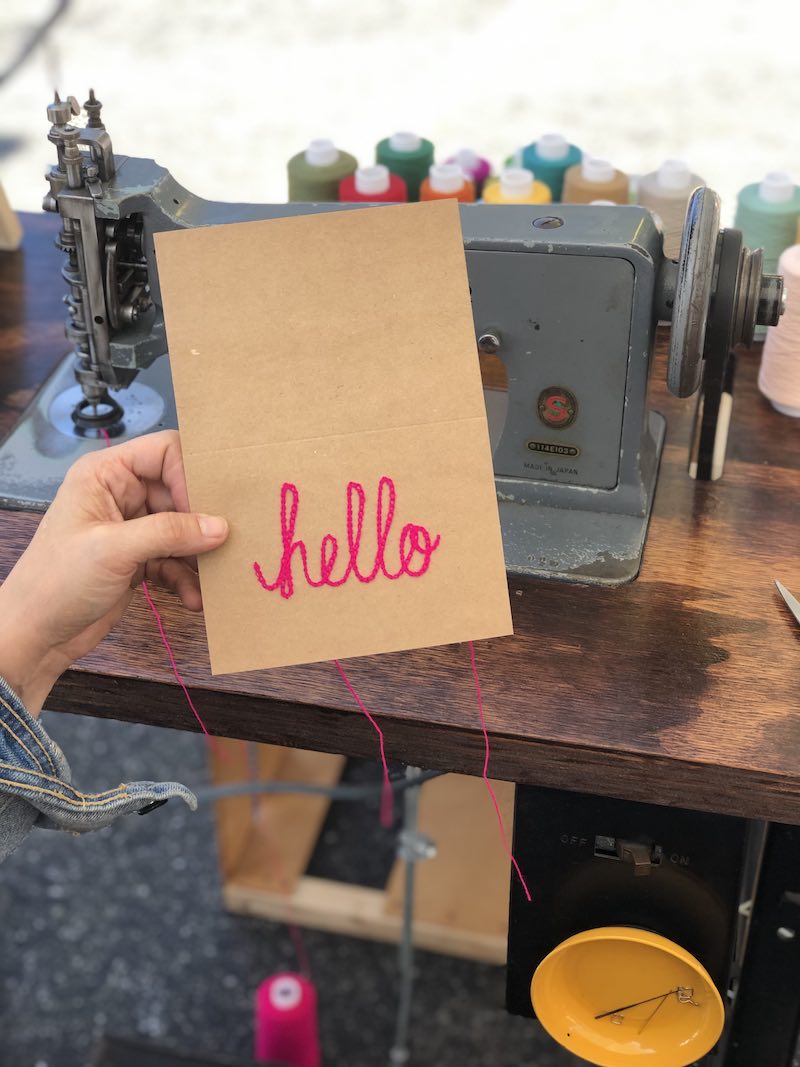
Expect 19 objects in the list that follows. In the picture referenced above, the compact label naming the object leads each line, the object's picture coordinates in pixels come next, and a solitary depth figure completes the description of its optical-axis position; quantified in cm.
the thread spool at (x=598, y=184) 157
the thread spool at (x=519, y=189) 152
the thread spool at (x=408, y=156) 165
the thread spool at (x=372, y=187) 155
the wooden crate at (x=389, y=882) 203
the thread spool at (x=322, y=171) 160
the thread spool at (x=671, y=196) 152
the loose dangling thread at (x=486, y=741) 105
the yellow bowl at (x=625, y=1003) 106
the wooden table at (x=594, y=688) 103
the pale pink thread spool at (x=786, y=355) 132
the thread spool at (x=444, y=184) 154
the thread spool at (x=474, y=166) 170
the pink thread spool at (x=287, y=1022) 182
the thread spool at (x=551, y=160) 164
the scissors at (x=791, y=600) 114
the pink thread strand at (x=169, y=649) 109
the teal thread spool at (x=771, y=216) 151
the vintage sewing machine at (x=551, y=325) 110
